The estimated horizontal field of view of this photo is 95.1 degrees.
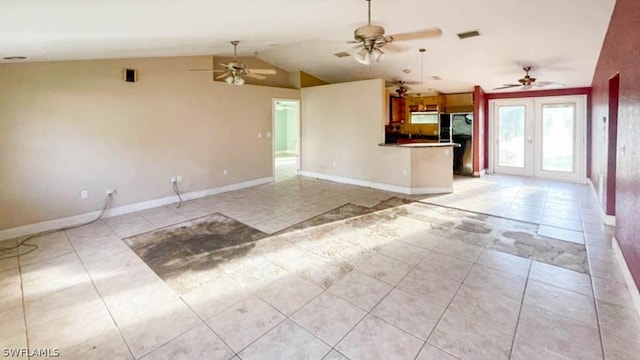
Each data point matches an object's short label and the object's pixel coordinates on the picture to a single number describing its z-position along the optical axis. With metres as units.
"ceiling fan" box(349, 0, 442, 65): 3.16
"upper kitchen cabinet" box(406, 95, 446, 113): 8.88
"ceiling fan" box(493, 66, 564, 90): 5.58
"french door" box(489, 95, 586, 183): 7.38
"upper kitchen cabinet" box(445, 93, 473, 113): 8.30
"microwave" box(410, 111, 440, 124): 8.95
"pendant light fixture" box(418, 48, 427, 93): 5.61
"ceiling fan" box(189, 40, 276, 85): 4.90
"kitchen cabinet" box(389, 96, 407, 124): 9.46
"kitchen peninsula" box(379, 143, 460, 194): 6.14
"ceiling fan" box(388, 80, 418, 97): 7.47
